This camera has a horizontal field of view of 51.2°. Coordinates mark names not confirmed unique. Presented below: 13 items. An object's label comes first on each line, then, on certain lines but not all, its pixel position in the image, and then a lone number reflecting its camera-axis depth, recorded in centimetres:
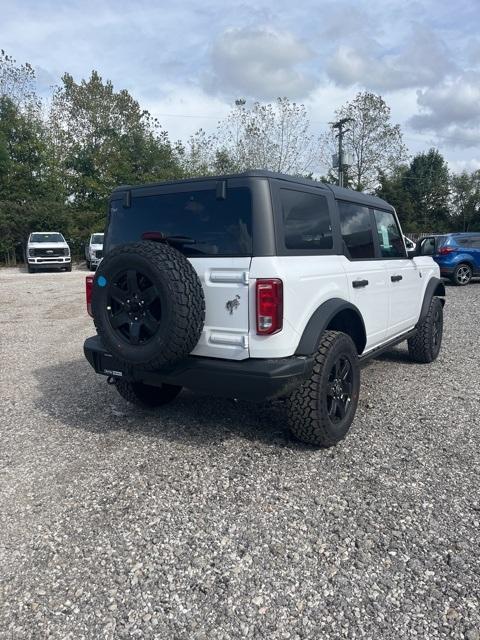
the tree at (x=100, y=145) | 3120
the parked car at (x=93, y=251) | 2302
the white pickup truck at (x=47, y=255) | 2312
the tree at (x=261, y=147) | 3105
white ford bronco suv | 317
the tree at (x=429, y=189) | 4912
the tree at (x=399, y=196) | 4322
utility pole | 2847
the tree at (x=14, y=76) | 3167
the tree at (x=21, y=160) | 2809
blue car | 1464
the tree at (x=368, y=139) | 3744
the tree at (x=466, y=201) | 4722
